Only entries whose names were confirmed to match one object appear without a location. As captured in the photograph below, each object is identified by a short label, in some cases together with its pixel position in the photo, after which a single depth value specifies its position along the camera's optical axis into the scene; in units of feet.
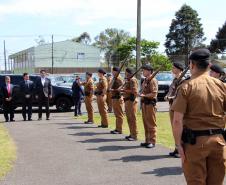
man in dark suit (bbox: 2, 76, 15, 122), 58.39
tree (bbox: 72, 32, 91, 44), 375.82
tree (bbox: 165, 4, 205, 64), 270.87
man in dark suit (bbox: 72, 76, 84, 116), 64.23
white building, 272.31
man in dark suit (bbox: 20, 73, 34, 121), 58.59
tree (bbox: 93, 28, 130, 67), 336.49
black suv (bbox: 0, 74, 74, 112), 73.10
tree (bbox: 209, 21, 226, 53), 253.61
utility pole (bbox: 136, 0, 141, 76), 67.23
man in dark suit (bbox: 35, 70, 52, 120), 58.54
